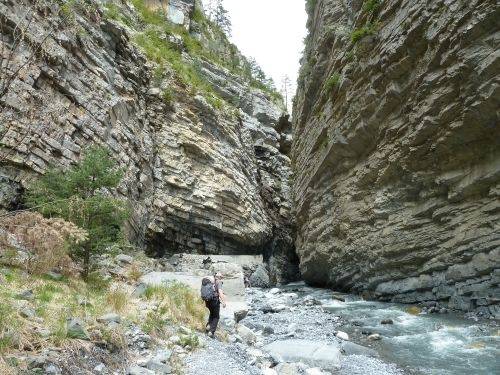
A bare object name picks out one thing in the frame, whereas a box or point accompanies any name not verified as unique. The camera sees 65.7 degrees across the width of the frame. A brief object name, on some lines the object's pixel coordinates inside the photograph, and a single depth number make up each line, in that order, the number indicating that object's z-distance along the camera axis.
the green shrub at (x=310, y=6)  27.23
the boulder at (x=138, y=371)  5.00
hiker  8.02
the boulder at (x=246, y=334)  8.75
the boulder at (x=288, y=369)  6.54
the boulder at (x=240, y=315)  10.40
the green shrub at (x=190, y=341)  6.73
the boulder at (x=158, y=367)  5.35
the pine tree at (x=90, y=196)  9.52
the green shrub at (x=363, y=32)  15.88
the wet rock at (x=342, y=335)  9.83
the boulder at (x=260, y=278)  22.72
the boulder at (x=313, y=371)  6.64
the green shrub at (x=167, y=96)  21.81
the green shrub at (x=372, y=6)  15.99
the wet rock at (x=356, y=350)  8.33
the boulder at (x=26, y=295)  6.16
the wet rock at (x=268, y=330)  10.07
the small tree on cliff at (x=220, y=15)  59.50
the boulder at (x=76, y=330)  5.19
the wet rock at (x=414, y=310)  12.60
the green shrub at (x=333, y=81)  18.67
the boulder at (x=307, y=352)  7.39
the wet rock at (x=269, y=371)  6.33
